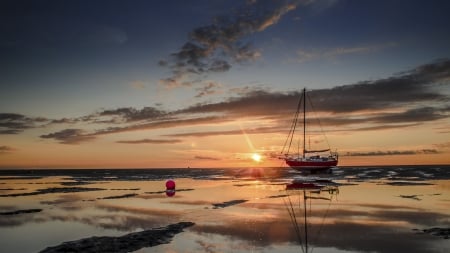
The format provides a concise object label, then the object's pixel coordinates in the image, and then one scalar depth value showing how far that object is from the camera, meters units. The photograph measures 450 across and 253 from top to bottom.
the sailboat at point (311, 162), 100.38
